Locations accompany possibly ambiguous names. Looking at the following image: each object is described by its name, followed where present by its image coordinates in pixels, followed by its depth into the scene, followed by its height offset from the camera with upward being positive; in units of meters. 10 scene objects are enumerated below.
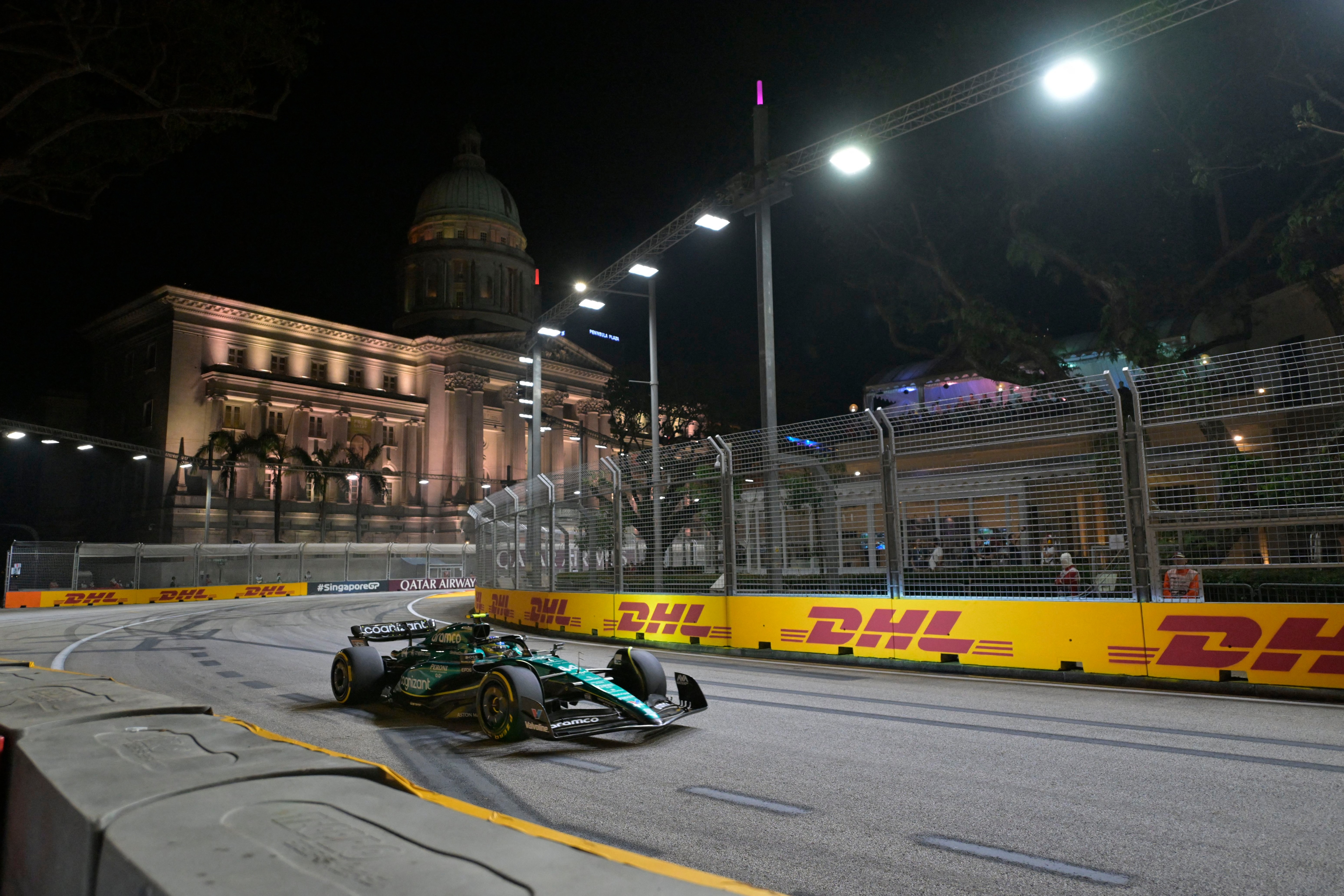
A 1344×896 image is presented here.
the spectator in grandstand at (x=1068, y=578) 9.34 -0.29
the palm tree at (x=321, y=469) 52.88 +6.11
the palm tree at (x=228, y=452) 49.25 +6.81
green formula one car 6.25 -1.03
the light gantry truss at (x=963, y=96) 10.84 +6.85
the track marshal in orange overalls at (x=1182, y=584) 8.80 -0.35
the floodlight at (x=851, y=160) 12.92 +6.14
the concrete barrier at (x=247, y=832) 1.84 -0.69
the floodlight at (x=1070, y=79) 11.23 +6.44
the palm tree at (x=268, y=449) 49.38 +6.90
